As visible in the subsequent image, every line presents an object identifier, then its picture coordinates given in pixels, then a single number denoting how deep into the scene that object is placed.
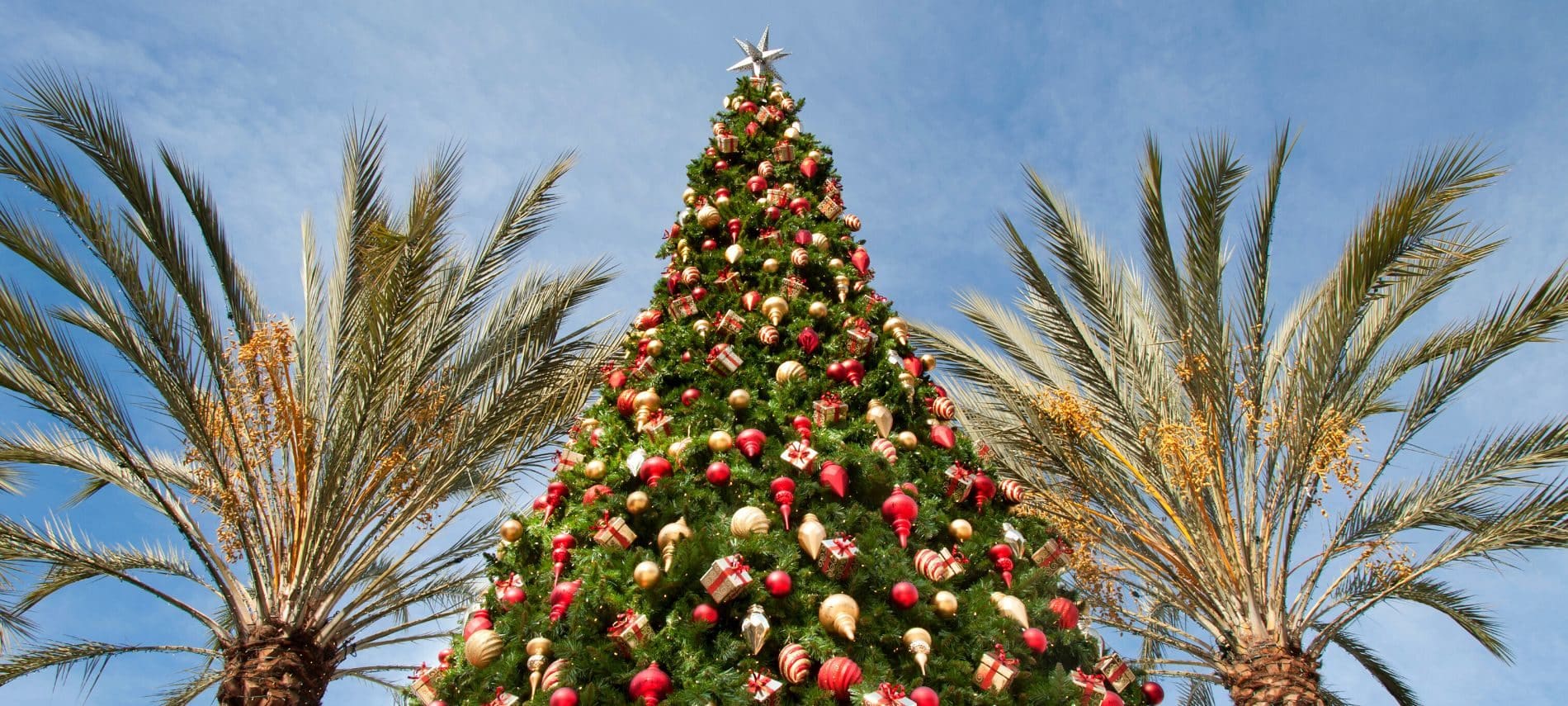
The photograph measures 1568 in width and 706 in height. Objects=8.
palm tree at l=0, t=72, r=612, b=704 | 5.93
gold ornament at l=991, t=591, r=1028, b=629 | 4.34
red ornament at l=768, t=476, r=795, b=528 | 4.52
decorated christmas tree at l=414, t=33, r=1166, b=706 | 3.98
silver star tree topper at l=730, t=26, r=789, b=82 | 9.25
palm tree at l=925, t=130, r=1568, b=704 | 6.52
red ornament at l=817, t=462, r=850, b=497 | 4.64
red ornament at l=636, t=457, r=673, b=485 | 4.66
